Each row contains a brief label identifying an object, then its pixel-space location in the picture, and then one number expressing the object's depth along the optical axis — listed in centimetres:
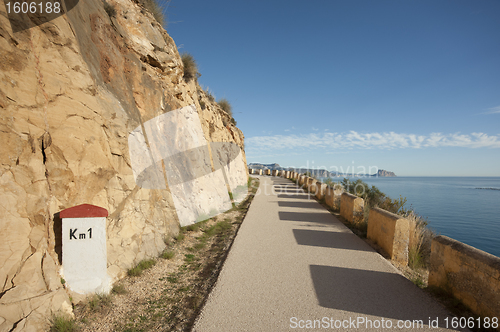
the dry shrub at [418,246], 579
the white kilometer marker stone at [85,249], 379
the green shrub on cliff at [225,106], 2233
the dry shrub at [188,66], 1195
